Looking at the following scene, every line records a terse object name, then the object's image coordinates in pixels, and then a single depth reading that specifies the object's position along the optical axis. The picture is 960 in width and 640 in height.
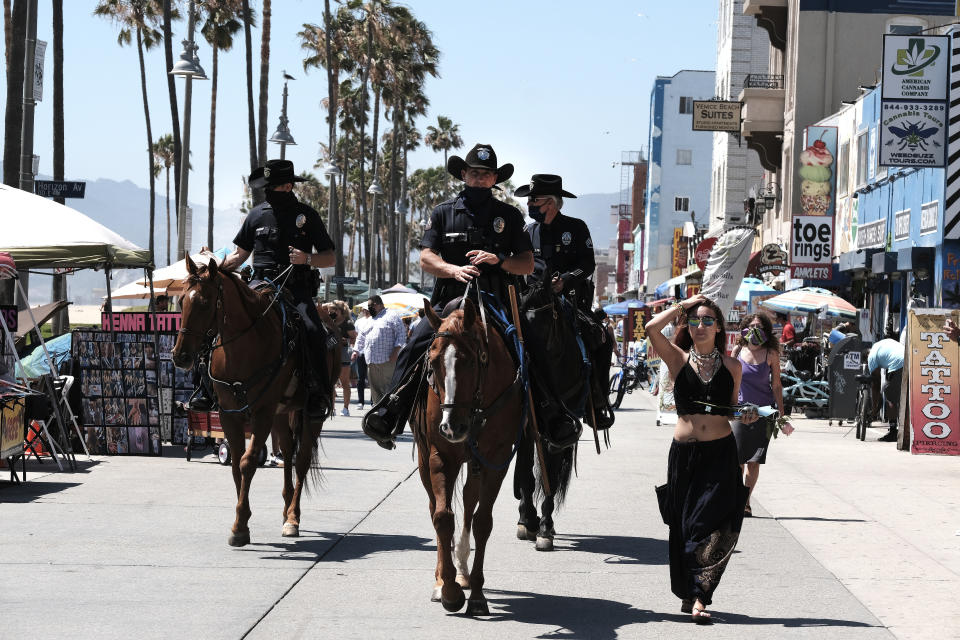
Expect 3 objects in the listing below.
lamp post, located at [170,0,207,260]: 26.25
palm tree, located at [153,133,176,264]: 97.31
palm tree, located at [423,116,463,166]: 92.00
